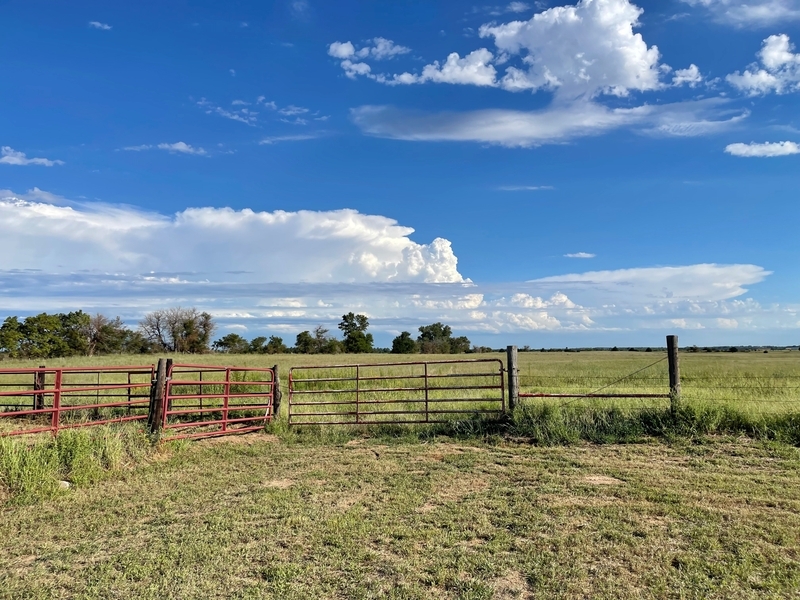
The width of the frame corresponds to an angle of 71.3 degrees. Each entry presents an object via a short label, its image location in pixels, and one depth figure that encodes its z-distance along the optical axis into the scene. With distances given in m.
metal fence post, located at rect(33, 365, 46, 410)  12.93
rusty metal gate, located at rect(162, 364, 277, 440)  9.54
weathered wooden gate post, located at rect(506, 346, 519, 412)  9.93
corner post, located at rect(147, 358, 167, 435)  8.82
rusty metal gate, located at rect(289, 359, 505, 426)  10.86
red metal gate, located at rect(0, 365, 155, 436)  7.85
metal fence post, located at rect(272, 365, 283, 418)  11.66
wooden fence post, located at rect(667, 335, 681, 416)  9.14
